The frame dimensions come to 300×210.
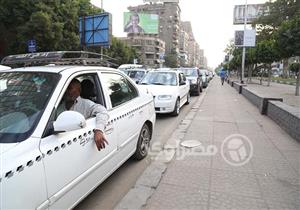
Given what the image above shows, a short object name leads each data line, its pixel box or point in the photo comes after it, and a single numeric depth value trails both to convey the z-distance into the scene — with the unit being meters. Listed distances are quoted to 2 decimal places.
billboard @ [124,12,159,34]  47.12
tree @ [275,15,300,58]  11.48
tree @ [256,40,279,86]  20.80
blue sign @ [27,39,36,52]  10.48
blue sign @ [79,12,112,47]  16.72
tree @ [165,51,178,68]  72.84
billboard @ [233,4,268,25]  34.70
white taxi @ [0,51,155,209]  1.70
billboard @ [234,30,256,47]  20.49
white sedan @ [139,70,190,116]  7.12
